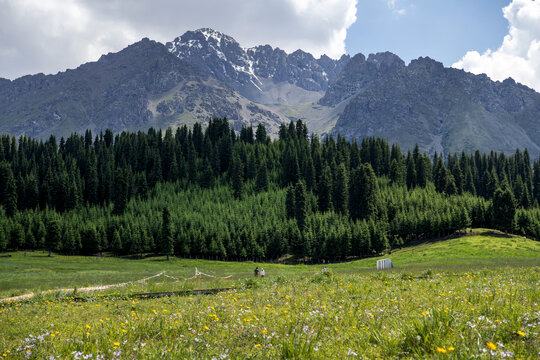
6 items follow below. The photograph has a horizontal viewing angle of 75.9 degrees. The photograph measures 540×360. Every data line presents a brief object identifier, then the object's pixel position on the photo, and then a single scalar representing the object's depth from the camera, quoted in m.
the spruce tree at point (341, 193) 136.50
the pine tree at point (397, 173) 161.62
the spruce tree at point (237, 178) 158.50
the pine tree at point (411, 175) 163.00
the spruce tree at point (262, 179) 161.50
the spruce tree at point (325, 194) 139.25
